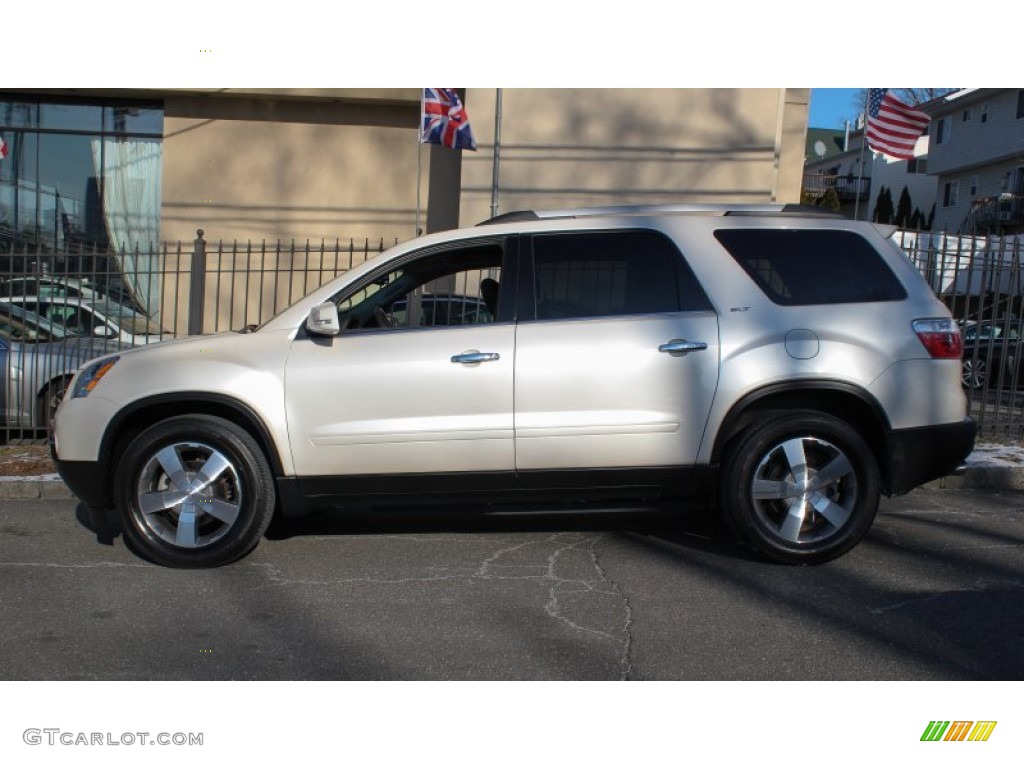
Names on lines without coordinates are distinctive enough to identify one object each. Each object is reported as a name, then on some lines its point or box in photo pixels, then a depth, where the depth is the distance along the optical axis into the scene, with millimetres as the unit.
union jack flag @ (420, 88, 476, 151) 12883
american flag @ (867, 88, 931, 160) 14117
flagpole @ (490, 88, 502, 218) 14375
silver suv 5434
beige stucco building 16812
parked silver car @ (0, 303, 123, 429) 9270
